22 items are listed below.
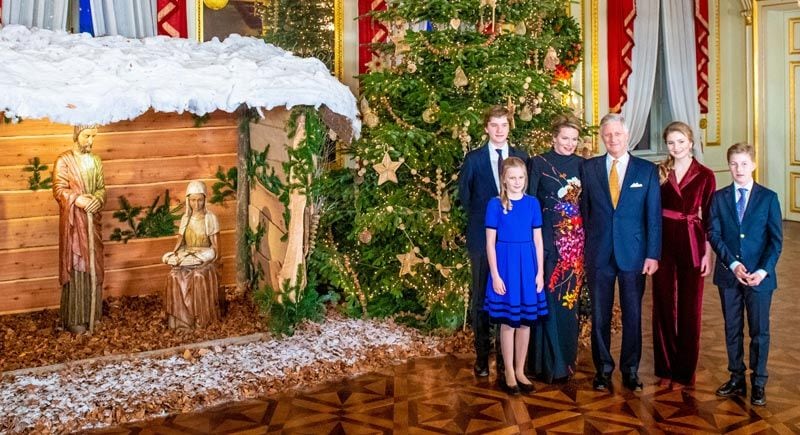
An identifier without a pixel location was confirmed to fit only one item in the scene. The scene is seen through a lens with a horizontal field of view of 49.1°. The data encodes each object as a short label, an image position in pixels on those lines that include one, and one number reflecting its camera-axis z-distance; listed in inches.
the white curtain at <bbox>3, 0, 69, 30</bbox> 249.9
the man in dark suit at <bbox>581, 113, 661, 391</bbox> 183.6
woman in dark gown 190.7
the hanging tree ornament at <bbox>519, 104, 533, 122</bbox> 226.1
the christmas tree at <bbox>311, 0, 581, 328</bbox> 222.5
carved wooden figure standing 221.3
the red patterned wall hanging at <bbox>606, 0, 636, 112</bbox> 400.8
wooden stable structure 244.7
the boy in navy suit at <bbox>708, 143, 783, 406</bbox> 177.3
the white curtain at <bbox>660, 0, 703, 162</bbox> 415.8
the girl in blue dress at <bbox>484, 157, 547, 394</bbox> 184.4
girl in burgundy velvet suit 184.4
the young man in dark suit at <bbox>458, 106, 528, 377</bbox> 195.8
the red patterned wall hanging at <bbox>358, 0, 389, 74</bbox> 322.0
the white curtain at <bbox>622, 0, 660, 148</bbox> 407.8
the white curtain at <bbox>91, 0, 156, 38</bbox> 262.1
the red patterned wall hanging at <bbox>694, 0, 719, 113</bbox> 428.1
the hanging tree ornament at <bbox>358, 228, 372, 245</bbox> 234.1
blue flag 264.7
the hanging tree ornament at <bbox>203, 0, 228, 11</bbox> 286.0
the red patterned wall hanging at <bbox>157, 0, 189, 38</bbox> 281.7
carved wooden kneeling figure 231.0
